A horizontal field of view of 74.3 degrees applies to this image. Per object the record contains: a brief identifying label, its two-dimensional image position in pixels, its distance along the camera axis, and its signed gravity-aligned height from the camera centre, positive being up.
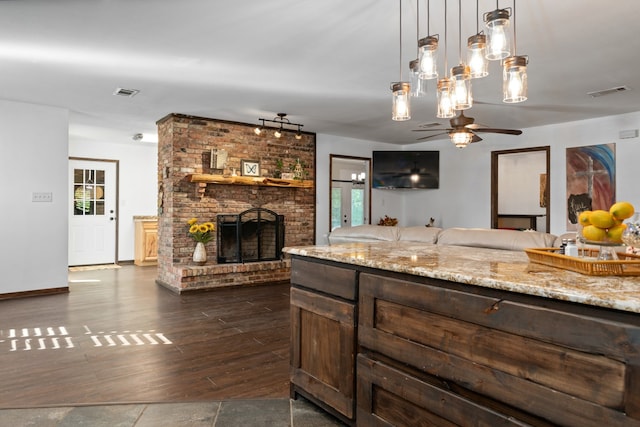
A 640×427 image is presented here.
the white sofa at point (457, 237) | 3.41 -0.20
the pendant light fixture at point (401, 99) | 2.59 +0.72
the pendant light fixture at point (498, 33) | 1.94 +0.86
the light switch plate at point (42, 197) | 5.24 +0.19
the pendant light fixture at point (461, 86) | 2.41 +0.75
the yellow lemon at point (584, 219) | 1.59 -0.01
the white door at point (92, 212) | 7.66 +0.01
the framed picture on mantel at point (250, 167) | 6.23 +0.69
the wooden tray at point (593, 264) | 1.40 -0.17
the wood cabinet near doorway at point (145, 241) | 7.97 -0.53
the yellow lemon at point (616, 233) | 1.49 -0.06
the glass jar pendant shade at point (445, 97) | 2.57 +0.73
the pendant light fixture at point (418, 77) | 2.43 +0.81
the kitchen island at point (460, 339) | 1.16 -0.43
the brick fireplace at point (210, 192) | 5.67 +0.31
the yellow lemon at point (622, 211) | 1.52 +0.02
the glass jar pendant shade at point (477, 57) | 2.21 +0.86
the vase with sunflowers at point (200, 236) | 5.58 -0.30
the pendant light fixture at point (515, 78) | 2.22 +0.74
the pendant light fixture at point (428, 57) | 2.24 +0.86
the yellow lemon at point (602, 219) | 1.52 -0.01
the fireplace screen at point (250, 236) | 6.02 -0.33
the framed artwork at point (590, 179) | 5.86 +0.54
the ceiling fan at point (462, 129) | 4.18 +0.86
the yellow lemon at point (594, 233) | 1.52 -0.06
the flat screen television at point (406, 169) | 7.95 +0.87
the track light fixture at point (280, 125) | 5.89 +1.34
